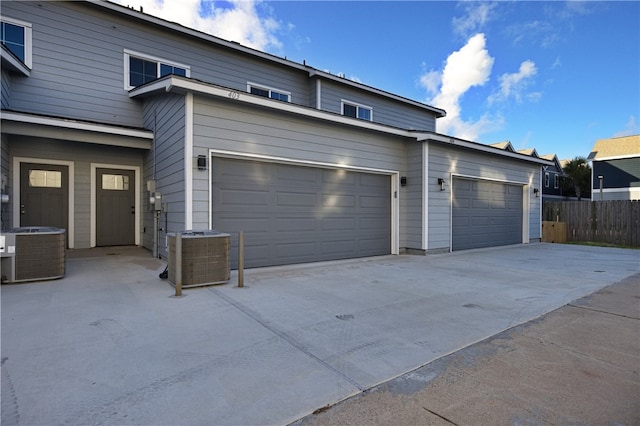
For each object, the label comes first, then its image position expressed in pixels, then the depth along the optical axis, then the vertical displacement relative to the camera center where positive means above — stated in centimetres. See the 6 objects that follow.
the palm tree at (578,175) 2789 +329
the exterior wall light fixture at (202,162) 580 +88
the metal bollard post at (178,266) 447 -74
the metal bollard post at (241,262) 493 -74
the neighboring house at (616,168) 2088 +298
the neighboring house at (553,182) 2745 +273
